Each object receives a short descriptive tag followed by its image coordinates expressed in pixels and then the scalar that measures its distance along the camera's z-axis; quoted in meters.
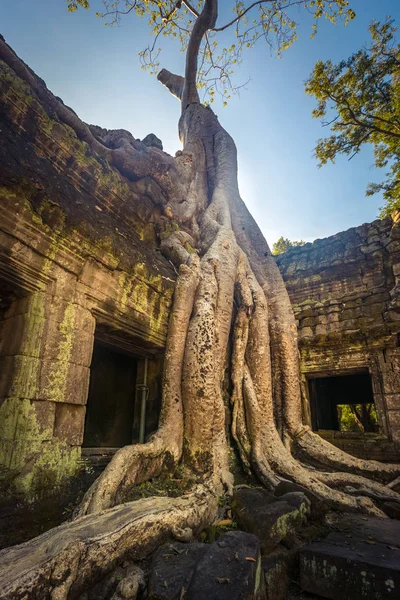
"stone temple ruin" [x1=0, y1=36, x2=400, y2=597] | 2.19
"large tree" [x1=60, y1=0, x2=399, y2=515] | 2.90
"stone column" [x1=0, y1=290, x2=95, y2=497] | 2.07
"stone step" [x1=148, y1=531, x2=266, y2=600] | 1.32
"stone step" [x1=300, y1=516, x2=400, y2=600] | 1.55
